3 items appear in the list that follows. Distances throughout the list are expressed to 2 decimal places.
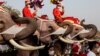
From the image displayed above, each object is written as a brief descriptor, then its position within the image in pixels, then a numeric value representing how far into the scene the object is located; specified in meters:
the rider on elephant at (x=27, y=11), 11.86
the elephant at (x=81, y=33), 13.41
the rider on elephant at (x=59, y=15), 13.40
